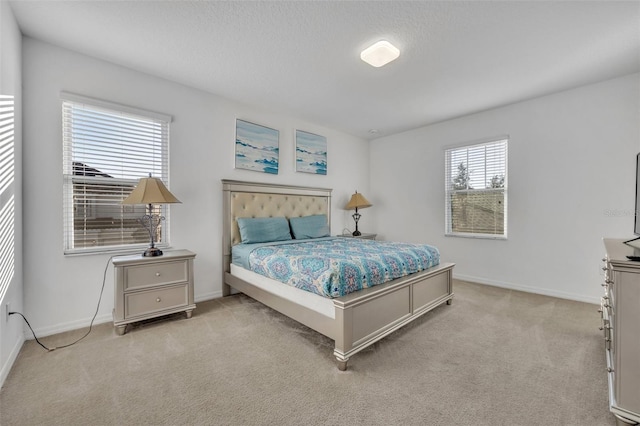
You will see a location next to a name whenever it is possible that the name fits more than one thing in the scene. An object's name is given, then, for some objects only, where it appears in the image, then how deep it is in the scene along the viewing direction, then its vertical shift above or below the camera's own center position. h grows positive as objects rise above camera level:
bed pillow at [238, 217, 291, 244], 3.36 -0.24
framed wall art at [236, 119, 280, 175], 3.63 +0.89
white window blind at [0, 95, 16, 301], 1.80 +0.12
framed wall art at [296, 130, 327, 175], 4.32 +0.96
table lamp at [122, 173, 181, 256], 2.46 +0.13
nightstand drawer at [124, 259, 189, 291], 2.41 -0.61
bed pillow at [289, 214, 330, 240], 3.86 -0.24
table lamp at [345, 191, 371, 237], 4.82 +0.14
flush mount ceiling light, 2.37 +1.43
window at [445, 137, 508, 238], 3.87 +0.32
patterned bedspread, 2.02 -0.46
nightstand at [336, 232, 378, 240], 4.77 -0.46
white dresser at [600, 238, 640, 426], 1.30 -0.65
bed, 1.92 -0.75
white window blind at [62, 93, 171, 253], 2.52 +0.44
